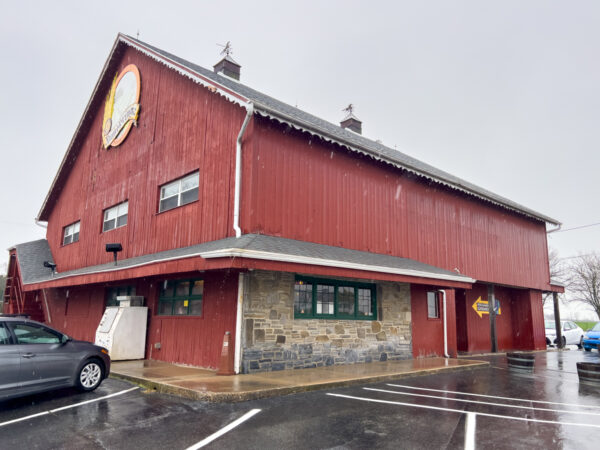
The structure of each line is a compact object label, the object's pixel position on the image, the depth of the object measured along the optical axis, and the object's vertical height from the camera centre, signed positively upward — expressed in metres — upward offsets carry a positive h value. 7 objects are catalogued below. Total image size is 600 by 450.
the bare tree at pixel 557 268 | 50.50 +4.88
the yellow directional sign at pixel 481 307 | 18.82 +0.03
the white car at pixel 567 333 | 23.64 -1.38
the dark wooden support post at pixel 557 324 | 22.41 -0.79
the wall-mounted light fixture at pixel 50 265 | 18.36 +1.52
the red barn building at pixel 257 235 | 10.37 +2.20
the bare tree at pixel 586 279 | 43.44 +3.13
